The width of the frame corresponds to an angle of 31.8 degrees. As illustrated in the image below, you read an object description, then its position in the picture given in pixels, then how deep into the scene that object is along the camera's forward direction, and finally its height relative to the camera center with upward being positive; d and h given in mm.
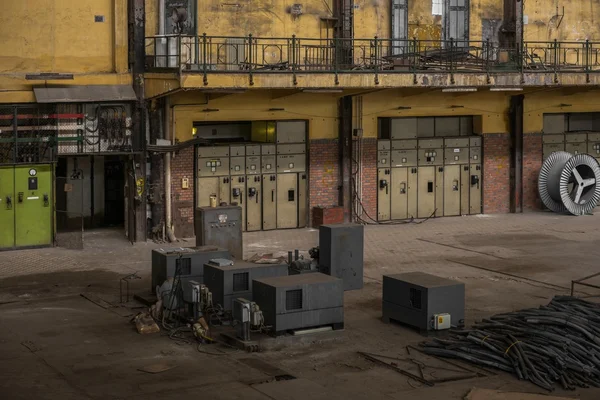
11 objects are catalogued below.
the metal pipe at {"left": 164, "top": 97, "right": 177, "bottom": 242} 25969 -707
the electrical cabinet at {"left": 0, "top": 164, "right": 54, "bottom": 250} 24172 -1039
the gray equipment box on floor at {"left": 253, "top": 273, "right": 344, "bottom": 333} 16141 -2182
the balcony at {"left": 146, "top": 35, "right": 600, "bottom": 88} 24719 +2521
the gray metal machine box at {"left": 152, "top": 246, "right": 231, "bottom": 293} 18625 -1780
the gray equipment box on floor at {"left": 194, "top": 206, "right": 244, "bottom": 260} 22016 -1402
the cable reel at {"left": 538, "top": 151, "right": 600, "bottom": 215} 30109 -645
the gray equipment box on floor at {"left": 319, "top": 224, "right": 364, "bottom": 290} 20219 -1767
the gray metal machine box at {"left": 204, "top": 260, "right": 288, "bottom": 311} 17375 -1960
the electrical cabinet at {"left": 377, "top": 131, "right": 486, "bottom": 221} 29297 -323
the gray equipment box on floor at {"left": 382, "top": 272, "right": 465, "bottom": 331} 16719 -2237
